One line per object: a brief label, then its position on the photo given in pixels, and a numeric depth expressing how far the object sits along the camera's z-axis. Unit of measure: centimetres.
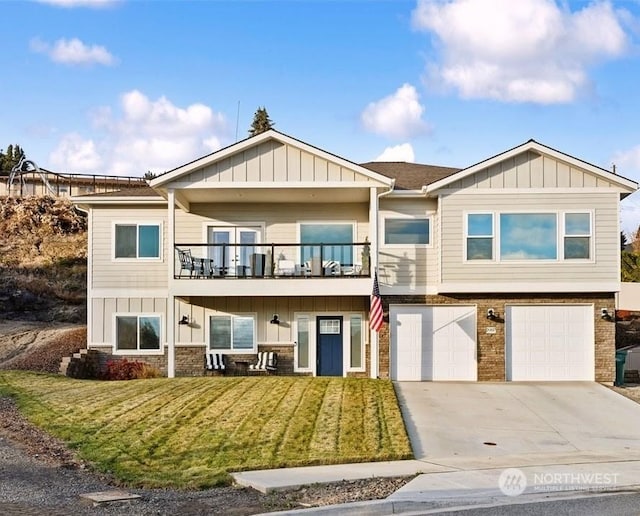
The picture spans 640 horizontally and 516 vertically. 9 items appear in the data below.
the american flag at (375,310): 2047
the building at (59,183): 5306
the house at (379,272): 2098
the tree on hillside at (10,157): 6288
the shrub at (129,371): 2216
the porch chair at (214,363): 2244
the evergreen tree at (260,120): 5609
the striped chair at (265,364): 2245
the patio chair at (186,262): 2172
